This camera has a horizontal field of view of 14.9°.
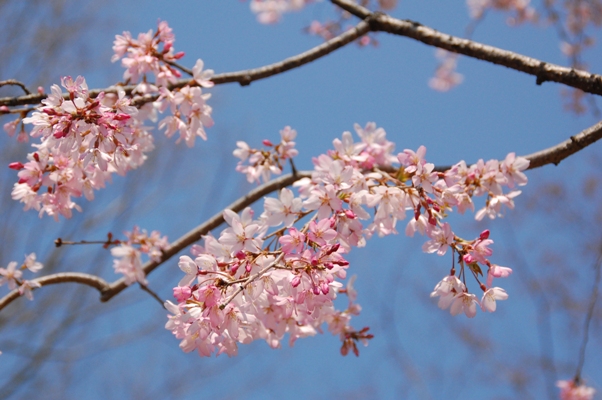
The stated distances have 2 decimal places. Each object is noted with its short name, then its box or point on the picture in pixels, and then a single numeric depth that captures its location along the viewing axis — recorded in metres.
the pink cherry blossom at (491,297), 1.91
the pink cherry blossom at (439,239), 1.90
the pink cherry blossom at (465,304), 1.91
